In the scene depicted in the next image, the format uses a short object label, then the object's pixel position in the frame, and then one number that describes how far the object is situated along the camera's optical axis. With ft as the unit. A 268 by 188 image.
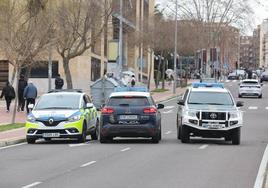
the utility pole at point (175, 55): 219.12
